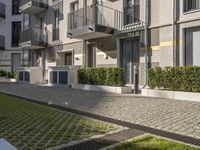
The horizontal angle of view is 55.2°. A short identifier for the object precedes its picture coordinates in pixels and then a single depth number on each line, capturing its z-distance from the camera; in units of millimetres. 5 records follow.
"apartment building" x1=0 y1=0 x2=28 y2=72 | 22402
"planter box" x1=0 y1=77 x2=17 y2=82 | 19406
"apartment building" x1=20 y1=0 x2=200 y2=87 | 8853
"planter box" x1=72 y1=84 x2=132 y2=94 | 9639
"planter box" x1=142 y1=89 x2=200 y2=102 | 7338
